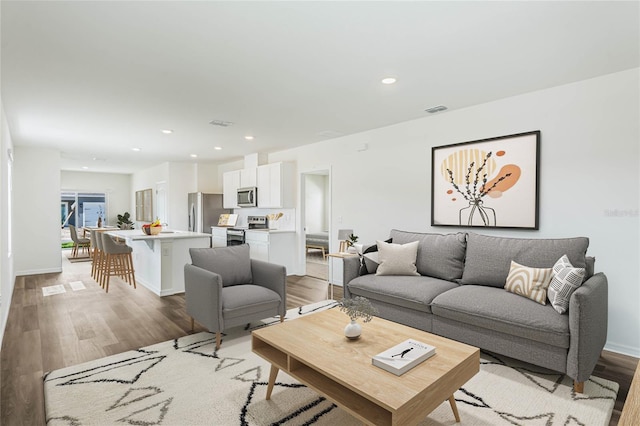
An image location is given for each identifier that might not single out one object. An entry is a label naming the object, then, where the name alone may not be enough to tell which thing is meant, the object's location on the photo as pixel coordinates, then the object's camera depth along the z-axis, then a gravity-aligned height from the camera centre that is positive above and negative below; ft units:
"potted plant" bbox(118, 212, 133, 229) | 27.89 -1.18
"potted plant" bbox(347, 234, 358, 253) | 14.94 -1.53
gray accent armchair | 10.01 -2.64
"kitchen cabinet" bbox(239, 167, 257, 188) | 23.00 +2.21
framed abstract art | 11.35 +0.97
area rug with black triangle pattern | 6.77 -4.17
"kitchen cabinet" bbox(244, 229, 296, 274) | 20.20 -2.28
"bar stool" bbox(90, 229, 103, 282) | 19.30 -2.76
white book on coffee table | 5.78 -2.66
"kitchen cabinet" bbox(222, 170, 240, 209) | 24.67 +1.56
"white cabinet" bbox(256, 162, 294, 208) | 20.70 +1.52
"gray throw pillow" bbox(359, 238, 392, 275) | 13.00 -2.07
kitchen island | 16.10 -2.41
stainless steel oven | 22.54 -1.85
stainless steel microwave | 22.59 +0.86
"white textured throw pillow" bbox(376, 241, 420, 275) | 12.28 -1.83
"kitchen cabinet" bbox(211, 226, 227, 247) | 24.68 -2.02
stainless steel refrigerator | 26.66 -0.14
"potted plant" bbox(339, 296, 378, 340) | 7.03 -2.16
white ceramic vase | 7.07 -2.57
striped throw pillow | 8.89 -1.98
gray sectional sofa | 7.66 -2.53
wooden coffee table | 5.21 -2.78
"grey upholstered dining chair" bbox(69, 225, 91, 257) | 28.17 -2.65
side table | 13.84 -1.96
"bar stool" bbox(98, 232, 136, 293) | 17.72 -2.80
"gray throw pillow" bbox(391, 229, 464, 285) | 11.75 -1.65
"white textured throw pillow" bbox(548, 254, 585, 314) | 8.00 -1.84
